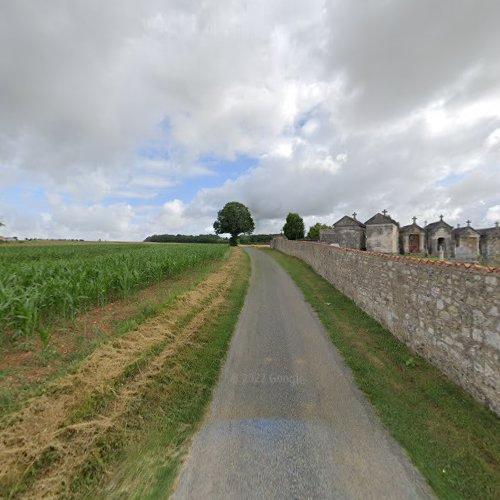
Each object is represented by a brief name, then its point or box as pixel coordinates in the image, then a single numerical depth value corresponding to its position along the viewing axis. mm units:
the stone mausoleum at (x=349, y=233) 33688
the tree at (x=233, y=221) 64625
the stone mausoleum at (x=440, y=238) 32219
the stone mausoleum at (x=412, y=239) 34312
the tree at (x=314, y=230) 66238
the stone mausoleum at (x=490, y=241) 28948
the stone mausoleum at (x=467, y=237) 30859
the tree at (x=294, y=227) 57500
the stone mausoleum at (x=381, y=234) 31812
